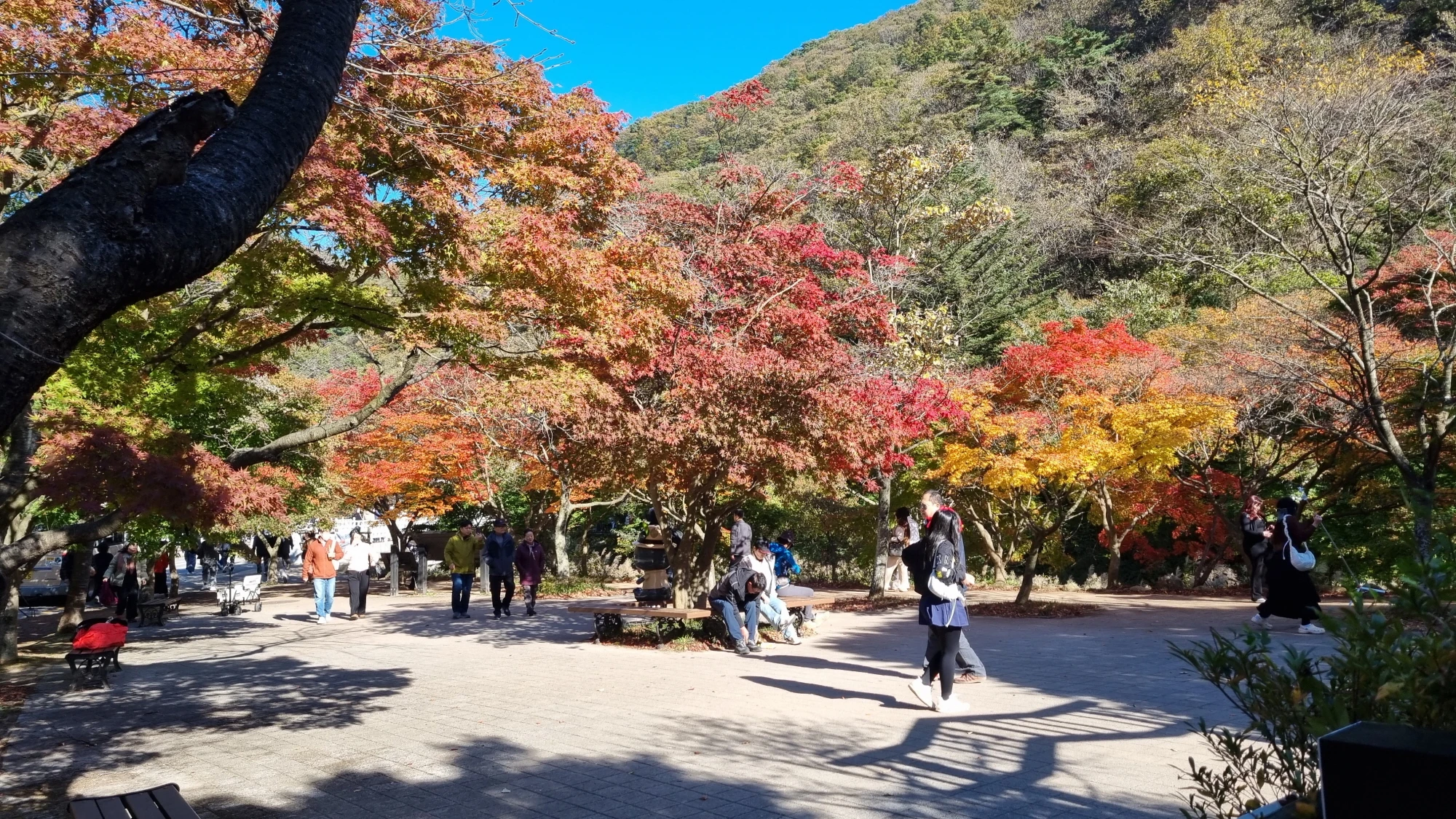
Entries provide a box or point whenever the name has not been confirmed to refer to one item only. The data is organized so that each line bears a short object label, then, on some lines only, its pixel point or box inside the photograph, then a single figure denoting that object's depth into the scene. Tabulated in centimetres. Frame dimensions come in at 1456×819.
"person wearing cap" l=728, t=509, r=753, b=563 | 1224
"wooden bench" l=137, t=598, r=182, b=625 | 1706
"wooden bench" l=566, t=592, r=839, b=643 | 1227
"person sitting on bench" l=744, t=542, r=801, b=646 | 1203
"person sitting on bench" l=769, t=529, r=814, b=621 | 1623
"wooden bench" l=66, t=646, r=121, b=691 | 1015
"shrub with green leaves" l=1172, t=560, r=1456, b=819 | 246
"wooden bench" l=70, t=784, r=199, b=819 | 423
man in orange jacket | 1666
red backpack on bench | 1012
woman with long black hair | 783
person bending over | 1186
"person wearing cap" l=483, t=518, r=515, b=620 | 1675
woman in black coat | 1088
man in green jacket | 1700
